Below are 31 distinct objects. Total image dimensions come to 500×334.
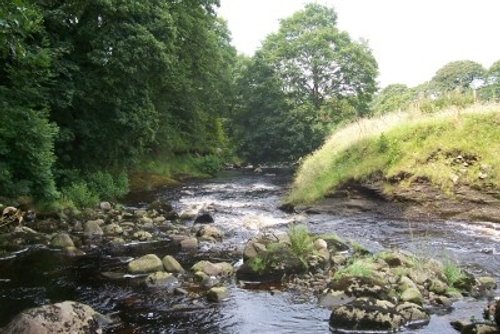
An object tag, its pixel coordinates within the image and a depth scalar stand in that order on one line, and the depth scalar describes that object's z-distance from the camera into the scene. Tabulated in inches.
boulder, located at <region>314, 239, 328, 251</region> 409.7
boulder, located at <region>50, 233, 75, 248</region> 449.1
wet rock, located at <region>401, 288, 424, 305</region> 281.9
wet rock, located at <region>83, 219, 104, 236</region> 511.0
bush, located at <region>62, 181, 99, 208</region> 633.6
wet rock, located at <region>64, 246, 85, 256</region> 426.9
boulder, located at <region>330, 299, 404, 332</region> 250.5
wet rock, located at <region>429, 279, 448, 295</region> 303.0
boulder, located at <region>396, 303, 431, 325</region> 259.4
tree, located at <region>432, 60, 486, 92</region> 2608.3
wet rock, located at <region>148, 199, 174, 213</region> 668.7
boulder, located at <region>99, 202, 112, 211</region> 652.7
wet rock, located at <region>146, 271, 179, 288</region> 337.4
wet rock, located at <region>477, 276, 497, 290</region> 316.2
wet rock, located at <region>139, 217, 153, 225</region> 577.6
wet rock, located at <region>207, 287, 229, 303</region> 304.0
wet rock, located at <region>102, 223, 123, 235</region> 516.7
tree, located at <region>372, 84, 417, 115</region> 2967.5
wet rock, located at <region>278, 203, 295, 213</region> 677.6
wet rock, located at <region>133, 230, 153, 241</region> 493.4
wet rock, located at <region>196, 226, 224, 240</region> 497.4
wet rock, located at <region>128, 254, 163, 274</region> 365.1
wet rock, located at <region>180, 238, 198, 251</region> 454.9
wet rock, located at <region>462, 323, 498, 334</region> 228.7
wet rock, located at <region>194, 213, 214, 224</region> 593.0
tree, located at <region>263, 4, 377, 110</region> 1754.4
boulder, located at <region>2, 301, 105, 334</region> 229.3
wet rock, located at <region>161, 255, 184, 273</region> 366.6
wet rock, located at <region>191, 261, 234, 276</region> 359.9
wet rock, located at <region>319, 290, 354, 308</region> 288.5
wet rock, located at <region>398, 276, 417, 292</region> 297.8
